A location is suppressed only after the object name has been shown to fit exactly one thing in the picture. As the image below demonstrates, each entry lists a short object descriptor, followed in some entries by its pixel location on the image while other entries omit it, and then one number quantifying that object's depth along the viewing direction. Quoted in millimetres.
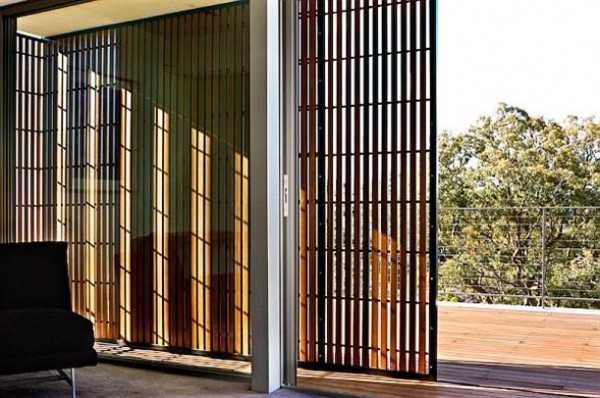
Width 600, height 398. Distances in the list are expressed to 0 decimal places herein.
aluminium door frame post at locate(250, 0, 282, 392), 3404
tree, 5590
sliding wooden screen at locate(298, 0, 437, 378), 3484
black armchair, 2936
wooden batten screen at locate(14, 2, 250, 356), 3637
